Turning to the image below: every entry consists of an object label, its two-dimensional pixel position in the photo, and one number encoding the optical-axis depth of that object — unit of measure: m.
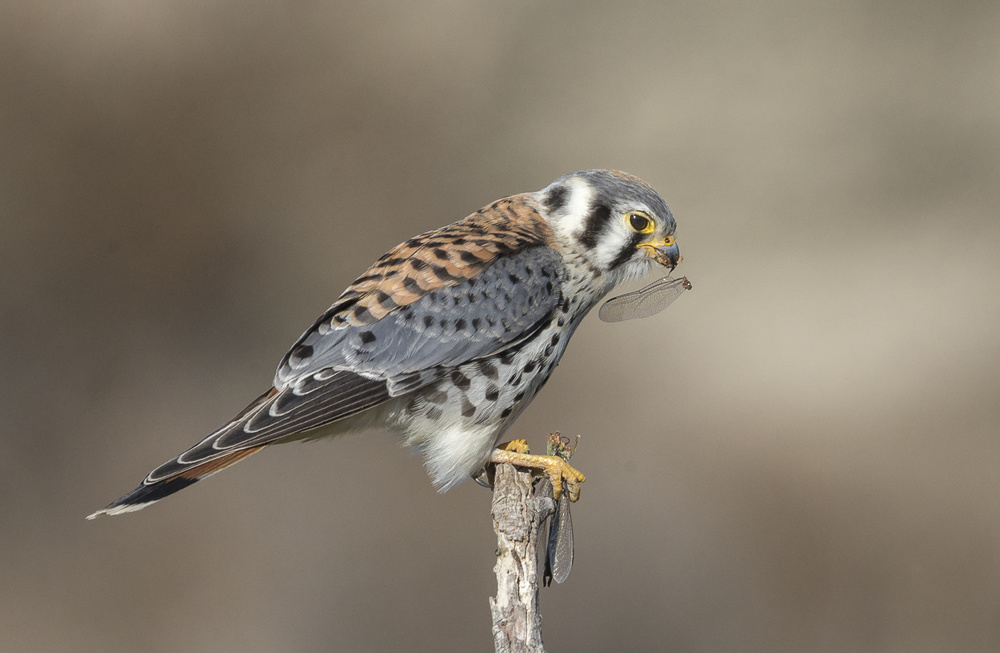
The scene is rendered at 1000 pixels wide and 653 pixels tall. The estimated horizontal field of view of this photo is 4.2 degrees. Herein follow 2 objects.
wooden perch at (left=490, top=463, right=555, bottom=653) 5.24
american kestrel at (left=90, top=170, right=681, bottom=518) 5.28
